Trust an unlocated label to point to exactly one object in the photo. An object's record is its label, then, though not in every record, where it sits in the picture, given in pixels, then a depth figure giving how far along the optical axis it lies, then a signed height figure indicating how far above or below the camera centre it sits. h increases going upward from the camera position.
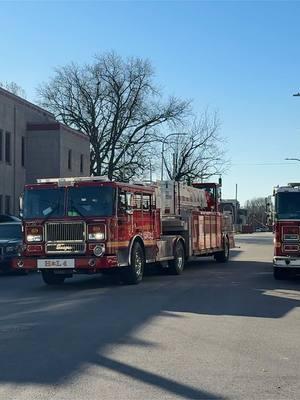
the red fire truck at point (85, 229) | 15.40 +0.22
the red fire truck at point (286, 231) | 17.52 +0.13
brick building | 41.16 +6.47
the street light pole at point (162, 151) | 59.23 +8.17
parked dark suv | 19.88 -0.36
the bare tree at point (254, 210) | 131.25 +5.62
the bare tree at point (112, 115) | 60.22 +11.90
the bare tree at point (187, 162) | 62.59 +7.52
